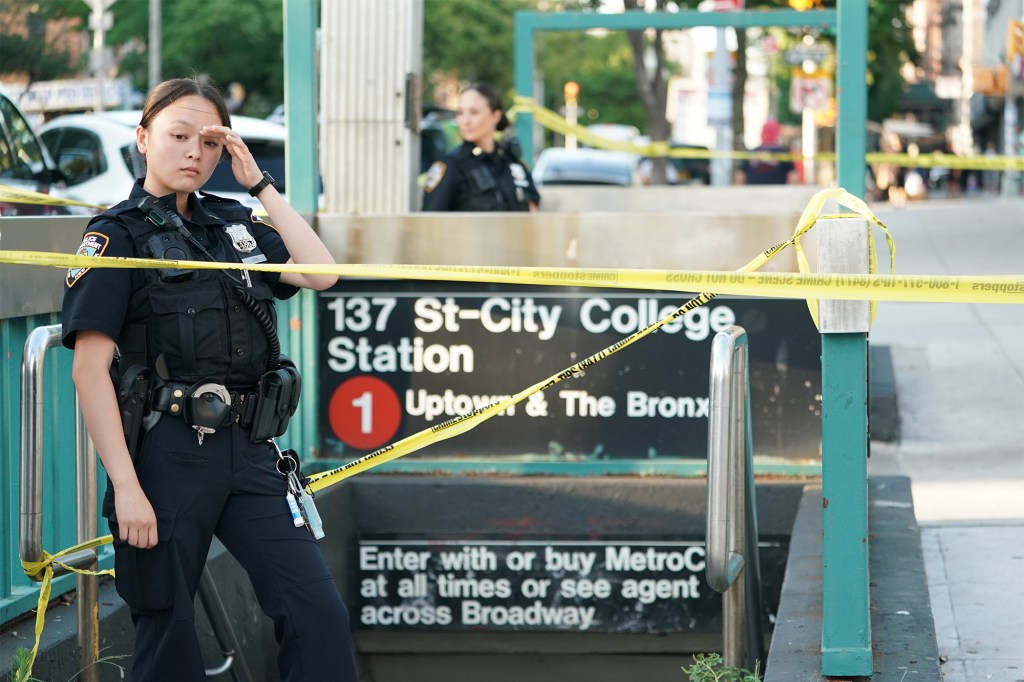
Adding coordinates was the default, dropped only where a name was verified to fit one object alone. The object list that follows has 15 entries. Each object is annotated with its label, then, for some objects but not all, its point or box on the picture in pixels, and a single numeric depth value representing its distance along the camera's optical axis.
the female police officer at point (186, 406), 6.54
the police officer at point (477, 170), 13.49
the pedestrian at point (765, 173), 50.34
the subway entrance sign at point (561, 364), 11.56
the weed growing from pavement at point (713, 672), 7.71
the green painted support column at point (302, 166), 11.80
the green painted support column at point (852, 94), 12.19
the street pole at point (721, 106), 41.31
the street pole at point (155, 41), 60.22
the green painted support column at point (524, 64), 21.41
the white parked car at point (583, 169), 45.41
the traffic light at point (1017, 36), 45.74
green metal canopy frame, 6.97
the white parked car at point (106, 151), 23.08
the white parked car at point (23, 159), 19.11
